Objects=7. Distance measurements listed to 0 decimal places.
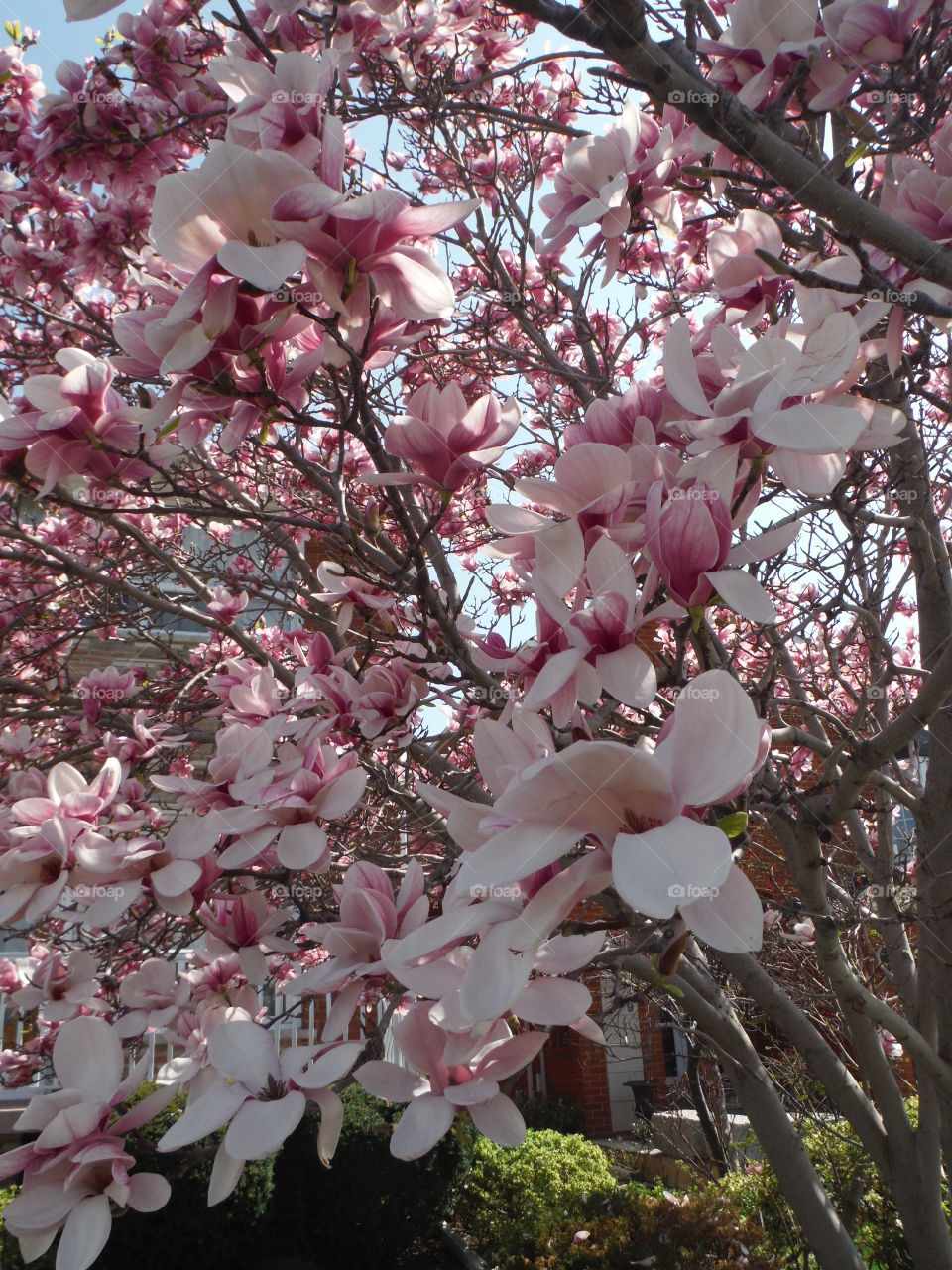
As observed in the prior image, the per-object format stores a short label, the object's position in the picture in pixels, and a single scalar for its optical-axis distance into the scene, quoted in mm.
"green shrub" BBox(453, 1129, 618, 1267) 4430
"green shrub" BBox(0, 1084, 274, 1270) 4391
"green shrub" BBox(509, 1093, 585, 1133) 8180
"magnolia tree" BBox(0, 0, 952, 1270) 868
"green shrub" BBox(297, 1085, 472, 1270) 4684
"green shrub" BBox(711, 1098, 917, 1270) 3566
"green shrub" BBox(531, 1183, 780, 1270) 3449
